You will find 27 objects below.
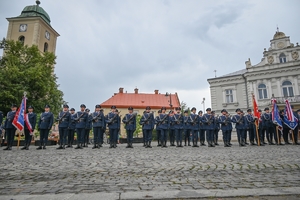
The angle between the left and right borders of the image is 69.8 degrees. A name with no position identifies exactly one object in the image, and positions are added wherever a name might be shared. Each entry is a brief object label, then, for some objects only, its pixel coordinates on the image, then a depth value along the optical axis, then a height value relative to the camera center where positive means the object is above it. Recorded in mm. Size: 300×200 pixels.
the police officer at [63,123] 10758 +508
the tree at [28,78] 23047 +6230
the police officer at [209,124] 12211 +505
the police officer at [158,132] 12220 +58
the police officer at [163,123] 11891 +551
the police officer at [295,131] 12874 +107
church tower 39678 +19732
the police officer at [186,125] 12469 +456
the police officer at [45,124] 10594 +447
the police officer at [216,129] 13052 +238
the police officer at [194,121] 12344 +676
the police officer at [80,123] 10992 +516
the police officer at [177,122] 12172 +614
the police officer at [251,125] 12705 +470
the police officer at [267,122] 13227 +663
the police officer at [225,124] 12125 +472
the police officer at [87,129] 11870 +229
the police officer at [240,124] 12188 +498
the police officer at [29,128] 10673 +257
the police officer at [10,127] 10602 +306
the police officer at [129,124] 11287 +473
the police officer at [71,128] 11227 +266
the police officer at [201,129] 12477 +227
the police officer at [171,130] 12320 +180
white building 27953 +7040
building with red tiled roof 51625 +8048
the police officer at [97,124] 11086 +468
